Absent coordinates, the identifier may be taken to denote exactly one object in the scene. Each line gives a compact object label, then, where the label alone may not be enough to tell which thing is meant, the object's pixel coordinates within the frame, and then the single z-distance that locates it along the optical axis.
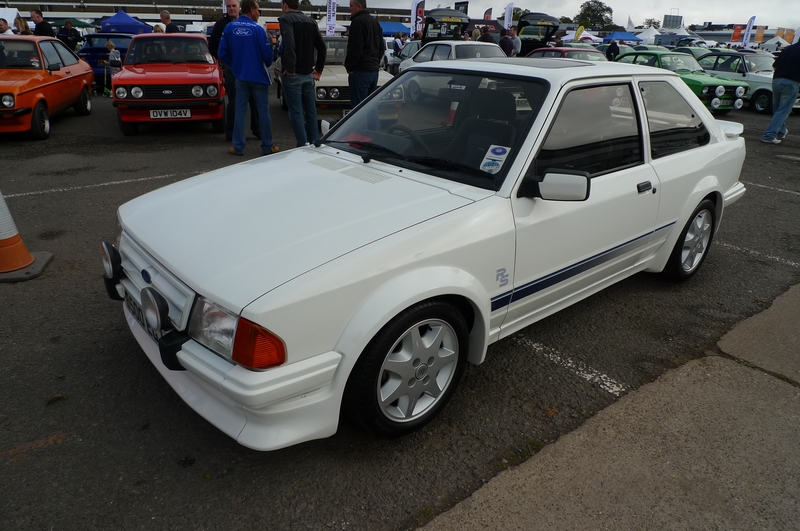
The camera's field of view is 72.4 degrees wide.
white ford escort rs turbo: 2.01
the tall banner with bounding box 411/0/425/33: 29.42
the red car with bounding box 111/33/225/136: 8.33
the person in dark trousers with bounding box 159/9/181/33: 12.26
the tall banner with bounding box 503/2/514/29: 27.70
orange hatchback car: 7.78
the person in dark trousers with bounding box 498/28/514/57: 15.74
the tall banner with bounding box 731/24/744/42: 55.66
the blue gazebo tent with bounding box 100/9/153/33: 24.78
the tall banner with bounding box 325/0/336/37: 22.08
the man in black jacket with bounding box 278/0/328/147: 6.89
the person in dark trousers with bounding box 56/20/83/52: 16.80
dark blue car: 14.52
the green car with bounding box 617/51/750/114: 12.96
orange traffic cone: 3.89
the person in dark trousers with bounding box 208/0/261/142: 7.92
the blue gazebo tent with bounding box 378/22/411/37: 52.91
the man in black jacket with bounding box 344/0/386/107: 7.78
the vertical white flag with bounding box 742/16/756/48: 43.81
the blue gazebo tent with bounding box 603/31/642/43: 39.36
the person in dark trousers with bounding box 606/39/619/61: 18.56
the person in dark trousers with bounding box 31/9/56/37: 13.97
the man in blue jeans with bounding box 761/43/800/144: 8.96
